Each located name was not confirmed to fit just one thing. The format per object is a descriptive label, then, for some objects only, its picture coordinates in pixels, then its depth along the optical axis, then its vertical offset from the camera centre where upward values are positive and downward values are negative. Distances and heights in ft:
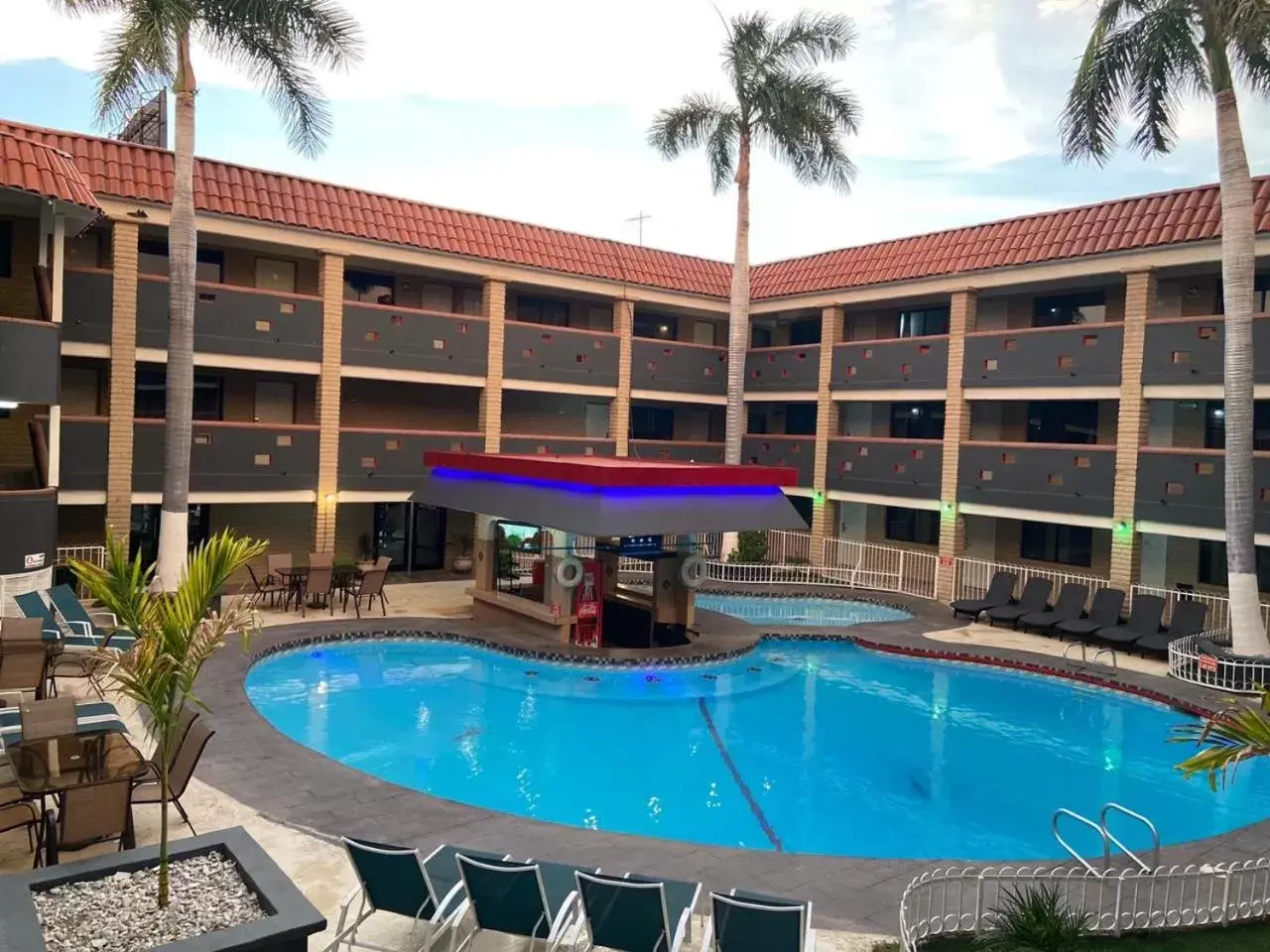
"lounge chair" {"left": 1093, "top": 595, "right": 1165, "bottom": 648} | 67.97 -11.08
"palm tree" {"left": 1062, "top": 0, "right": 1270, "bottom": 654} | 60.80 +22.92
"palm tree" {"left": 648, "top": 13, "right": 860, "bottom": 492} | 91.56 +34.67
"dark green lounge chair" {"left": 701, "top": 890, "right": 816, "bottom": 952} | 21.79 -11.07
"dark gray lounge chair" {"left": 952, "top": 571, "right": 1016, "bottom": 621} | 78.89 -11.12
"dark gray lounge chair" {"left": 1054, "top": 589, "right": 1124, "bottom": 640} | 70.54 -10.91
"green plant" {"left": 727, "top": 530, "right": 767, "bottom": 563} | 96.73 -9.35
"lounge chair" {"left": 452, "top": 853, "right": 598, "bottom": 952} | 23.04 -11.47
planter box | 19.04 -10.39
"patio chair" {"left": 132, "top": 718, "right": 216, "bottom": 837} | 29.22 -10.51
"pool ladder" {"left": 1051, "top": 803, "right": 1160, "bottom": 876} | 28.86 -12.14
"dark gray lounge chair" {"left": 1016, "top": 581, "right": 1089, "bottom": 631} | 73.46 -10.94
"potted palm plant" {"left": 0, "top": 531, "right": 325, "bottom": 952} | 19.77 -10.34
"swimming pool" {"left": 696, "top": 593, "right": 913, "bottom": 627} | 81.25 -13.59
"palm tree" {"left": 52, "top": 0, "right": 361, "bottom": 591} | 61.26 +25.79
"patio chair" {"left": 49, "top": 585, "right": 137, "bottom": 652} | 50.72 -10.82
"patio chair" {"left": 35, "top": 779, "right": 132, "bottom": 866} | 25.99 -11.04
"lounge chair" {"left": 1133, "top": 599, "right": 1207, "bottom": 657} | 66.28 -10.72
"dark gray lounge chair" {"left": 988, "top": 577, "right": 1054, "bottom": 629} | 76.33 -11.06
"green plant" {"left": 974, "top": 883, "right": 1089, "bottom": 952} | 22.94 -11.70
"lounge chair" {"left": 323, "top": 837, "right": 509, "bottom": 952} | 23.31 -11.45
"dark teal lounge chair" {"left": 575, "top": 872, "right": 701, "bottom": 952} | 22.49 -11.34
